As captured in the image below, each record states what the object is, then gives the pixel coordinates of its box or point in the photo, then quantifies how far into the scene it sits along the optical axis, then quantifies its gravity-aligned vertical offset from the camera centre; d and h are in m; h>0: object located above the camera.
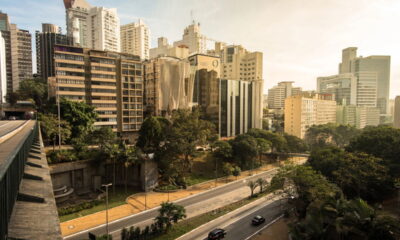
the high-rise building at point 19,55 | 98.88 +23.12
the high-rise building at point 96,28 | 122.44 +44.32
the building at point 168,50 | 94.69 +30.24
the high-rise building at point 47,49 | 98.19 +24.99
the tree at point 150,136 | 41.91 -5.45
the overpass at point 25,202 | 5.11 -3.15
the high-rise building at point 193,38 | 143.60 +45.36
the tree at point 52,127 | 37.38 -3.68
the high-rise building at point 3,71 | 86.38 +13.81
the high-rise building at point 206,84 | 72.31 +7.45
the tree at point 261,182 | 36.39 -12.52
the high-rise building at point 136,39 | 149.38 +46.16
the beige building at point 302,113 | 89.31 -2.09
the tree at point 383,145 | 30.80 -5.82
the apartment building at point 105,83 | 51.67 +5.79
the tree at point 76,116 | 44.53 -1.99
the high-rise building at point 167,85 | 68.19 +6.68
